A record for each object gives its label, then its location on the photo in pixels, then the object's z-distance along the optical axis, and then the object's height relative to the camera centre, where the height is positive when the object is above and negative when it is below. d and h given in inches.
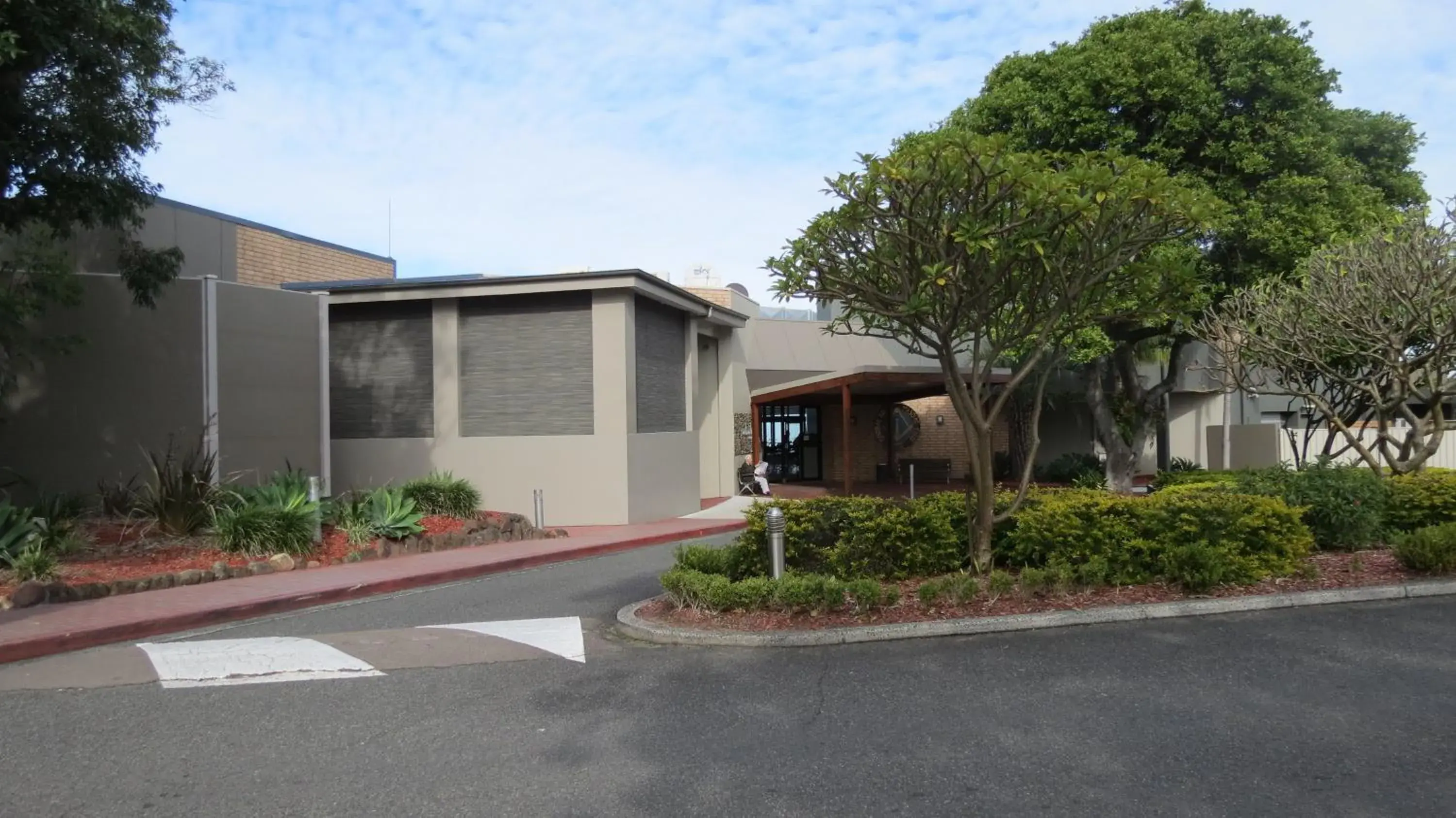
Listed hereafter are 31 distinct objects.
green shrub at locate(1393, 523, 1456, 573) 369.4 -46.3
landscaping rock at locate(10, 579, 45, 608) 389.4 -56.5
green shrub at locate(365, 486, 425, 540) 578.2 -44.9
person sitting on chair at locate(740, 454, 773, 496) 1000.9 -44.6
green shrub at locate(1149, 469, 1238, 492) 651.5 -38.1
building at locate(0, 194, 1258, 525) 610.5 +37.4
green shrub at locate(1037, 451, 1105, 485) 1148.5 -49.2
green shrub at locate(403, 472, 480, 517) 684.1 -40.3
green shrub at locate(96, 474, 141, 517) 552.4 -31.5
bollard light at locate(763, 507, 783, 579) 365.1 -38.1
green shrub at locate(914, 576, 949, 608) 333.7 -52.0
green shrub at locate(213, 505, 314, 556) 509.7 -45.0
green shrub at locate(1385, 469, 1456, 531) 446.6 -36.2
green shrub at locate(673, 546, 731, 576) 388.8 -47.6
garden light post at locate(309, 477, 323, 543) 542.3 -34.2
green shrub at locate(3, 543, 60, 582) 410.6 -48.3
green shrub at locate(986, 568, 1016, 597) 342.6 -51.5
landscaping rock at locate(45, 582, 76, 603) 402.6 -57.8
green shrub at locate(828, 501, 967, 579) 373.1 -41.2
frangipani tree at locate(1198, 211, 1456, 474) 455.8 +42.0
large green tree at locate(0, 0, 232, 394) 448.5 +143.6
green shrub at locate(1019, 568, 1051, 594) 342.3 -50.1
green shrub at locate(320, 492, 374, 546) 566.6 -45.4
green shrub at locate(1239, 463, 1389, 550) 431.2 -35.1
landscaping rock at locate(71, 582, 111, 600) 410.9 -58.7
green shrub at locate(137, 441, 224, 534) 524.1 -30.0
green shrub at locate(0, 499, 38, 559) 432.8 -37.0
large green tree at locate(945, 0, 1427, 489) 795.4 +236.4
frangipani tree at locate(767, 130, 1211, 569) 323.0 +57.6
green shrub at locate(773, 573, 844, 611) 332.2 -52.1
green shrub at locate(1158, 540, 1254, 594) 347.3 -47.5
